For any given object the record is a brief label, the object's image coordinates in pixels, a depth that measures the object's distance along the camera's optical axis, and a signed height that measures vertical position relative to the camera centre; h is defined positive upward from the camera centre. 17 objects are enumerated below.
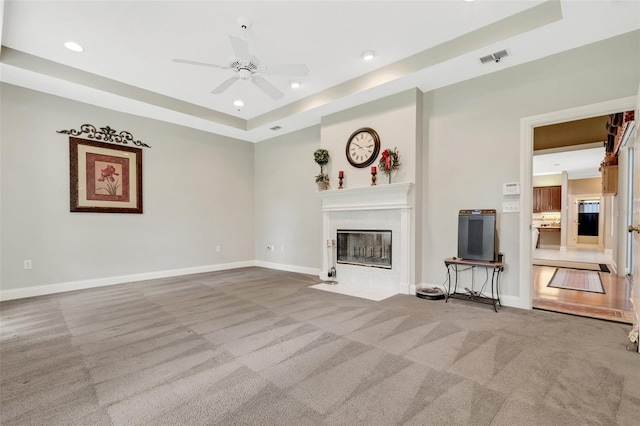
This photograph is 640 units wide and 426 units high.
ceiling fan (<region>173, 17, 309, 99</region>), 2.79 +1.55
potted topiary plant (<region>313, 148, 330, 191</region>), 4.88 +0.81
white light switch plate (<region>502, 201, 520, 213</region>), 3.40 +0.04
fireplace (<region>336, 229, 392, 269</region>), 4.31 -0.61
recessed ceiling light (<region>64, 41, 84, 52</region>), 3.25 +1.90
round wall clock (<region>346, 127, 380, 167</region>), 4.36 +0.99
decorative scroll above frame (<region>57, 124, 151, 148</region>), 4.43 +1.22
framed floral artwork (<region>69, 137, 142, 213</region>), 4.39 +0.53
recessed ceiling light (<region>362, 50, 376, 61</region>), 3.49 +1.92
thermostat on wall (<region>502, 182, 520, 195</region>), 3.38 +0.25
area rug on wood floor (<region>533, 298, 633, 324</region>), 2.94 -1.12
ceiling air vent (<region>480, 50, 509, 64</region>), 3.17 +1.73
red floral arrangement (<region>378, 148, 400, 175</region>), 4.08 +0.71
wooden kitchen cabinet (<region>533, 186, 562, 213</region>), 10.34 +0.39
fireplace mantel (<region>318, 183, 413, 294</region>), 4.02 -0.22
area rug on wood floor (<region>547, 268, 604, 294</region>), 4.23 -1.18
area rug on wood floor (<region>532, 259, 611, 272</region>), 5.82 -1.22
